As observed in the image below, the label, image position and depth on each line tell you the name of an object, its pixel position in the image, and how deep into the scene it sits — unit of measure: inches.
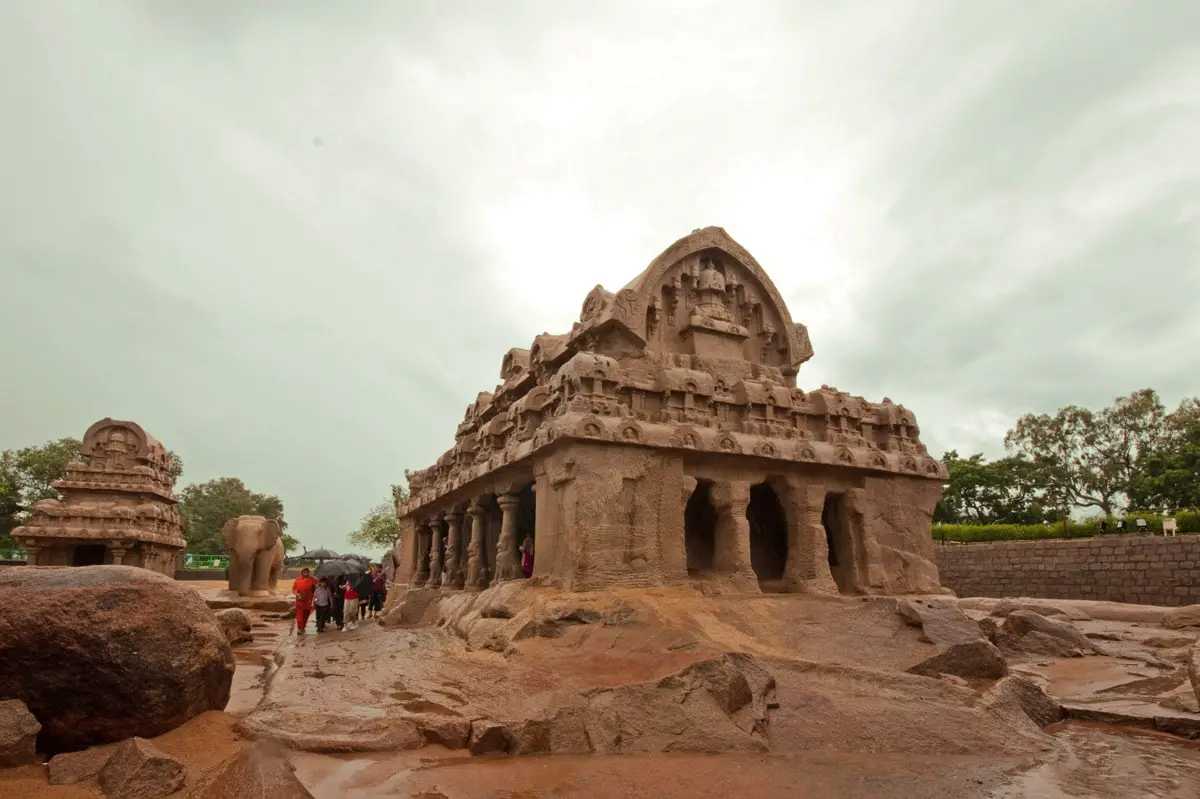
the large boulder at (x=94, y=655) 182.5
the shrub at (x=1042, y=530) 954.7
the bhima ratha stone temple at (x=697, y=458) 397.4
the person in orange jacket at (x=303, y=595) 508.7
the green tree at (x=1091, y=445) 1705.2
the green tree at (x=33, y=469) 1905.8
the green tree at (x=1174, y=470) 1406.3
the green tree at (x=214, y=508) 2261.3
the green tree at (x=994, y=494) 1807.3
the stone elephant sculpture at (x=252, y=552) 891.4
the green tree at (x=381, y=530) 2111.2
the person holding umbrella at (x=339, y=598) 564.4
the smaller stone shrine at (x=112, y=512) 995.3
